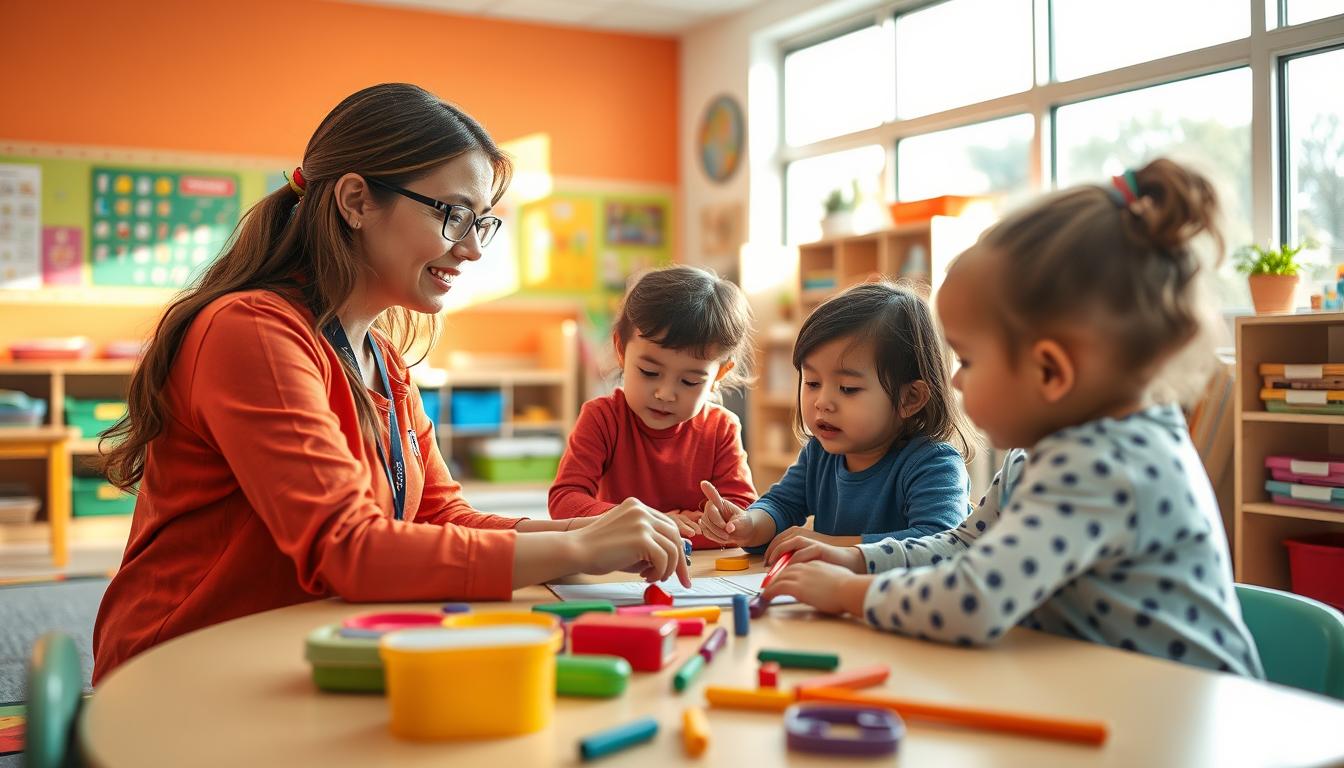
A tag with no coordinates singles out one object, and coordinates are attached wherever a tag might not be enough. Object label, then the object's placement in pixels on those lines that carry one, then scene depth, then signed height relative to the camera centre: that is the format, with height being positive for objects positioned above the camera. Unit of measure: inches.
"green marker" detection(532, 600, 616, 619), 41.1 -7.9
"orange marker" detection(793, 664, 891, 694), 32.7 -8.3
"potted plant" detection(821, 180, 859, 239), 196.5 +30.7
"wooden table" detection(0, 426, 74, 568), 169.0 -9.6
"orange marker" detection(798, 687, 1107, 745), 28.5 -8.5
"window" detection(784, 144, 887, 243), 214.1 +41.1
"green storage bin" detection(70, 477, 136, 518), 202.4 -19.1
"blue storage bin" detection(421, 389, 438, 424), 224.5 -2.0
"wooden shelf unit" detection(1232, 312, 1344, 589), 126.4 -6.0
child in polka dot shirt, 36.1 -1.7
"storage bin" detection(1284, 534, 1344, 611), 119.6 -19.3
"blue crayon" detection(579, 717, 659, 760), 27.2 -8.5
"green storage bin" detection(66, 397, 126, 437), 201.6 -3.9
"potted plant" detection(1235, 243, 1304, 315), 128.0 +12.1
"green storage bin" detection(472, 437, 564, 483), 224.8 -13.6
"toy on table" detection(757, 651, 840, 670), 34.8 -8.3
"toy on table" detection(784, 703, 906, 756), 27.4 -8.4
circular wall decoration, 235.6 +52.5
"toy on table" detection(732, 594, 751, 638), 39.5 -8.0
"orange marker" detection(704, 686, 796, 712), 30.9 -8.4
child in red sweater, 74.8 -1.6
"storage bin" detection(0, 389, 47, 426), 181.6 -3.0
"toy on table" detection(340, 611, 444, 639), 34.9 -7.3
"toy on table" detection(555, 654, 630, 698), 32.1 -8.1
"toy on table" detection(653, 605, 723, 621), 40.7 -7.9
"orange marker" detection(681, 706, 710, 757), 27.6 -8.4
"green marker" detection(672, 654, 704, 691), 32.7 -8.2
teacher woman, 44.4 -1.4
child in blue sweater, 62.6 -1.4
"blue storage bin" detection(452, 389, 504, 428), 227.5 -3.4
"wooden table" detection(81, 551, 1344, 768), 27.8 -8.7
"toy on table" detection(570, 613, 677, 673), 34.7 -7.6
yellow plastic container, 28.8 -7.5
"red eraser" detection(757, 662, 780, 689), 32.8 -8.2
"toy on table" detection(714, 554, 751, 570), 57.0 -8.7
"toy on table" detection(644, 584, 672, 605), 44.6 -8.1
